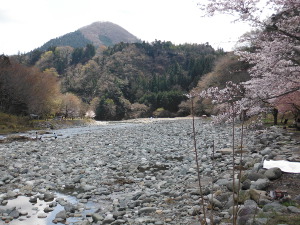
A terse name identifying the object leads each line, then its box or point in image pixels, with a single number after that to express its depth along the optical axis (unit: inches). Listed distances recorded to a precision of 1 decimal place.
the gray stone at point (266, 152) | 367.4
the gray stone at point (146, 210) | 212.1
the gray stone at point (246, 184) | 225.3
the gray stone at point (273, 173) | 239.7
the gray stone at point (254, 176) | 241.0
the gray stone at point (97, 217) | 200.8
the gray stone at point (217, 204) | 201.6
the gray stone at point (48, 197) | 254.9
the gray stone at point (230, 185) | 230.0
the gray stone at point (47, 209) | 226.1
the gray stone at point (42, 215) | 214.1
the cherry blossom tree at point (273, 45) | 231.9
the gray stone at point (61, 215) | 209.2
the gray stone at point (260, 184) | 218.8
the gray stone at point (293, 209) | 159.4
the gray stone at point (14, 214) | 211.6
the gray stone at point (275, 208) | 163.2
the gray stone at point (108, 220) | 197.0
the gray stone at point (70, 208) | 222.1
